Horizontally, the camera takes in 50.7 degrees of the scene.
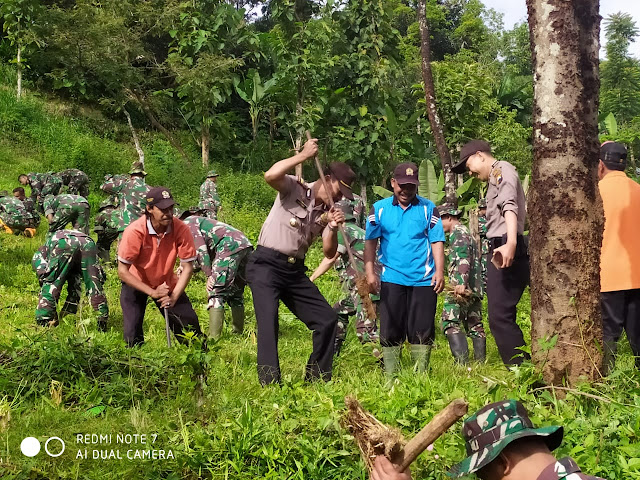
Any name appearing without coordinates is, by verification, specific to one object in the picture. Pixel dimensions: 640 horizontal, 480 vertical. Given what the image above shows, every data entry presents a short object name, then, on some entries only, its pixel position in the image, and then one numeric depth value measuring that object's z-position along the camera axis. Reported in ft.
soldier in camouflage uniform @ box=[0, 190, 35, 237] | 44.98
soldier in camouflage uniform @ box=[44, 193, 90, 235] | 30.94
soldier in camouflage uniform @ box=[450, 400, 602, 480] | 6.79
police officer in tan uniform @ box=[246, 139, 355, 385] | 16.96
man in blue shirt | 18.26
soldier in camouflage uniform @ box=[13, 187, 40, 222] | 46.80
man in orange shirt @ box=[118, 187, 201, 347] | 20.07
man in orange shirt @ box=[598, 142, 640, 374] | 16.62
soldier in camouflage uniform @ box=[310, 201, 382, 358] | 23.24
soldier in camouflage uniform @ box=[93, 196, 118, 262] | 37.76
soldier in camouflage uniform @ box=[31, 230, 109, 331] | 25.09
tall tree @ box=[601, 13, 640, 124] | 89.66
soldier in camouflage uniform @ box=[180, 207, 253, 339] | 25.76
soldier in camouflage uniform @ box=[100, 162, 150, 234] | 34.17
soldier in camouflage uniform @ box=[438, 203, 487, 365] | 22.49
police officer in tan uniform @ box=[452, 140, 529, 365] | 16.46
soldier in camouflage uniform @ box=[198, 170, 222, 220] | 51.06
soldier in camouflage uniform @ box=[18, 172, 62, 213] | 43.91
